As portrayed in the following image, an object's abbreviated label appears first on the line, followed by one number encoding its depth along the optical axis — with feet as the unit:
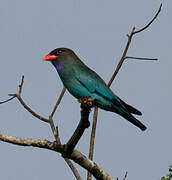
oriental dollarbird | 47.67
